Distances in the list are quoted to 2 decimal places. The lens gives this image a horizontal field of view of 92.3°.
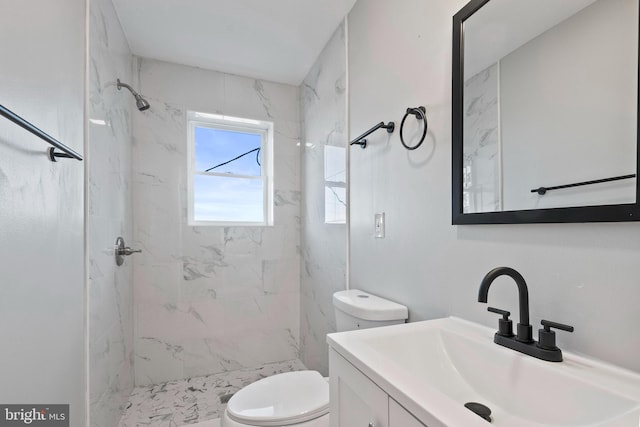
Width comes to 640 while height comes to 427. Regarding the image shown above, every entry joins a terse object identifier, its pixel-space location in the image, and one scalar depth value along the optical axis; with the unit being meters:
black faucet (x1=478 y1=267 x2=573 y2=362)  0.69
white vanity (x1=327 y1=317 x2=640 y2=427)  0.56
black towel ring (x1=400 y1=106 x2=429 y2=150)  1.17
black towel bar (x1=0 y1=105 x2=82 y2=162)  0.70
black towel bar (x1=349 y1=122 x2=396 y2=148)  1.37
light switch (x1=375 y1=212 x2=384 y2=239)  1.47
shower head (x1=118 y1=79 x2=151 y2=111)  1.92
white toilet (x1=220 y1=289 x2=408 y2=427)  1.17
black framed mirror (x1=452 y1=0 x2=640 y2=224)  0.65
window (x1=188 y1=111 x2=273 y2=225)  2.51
